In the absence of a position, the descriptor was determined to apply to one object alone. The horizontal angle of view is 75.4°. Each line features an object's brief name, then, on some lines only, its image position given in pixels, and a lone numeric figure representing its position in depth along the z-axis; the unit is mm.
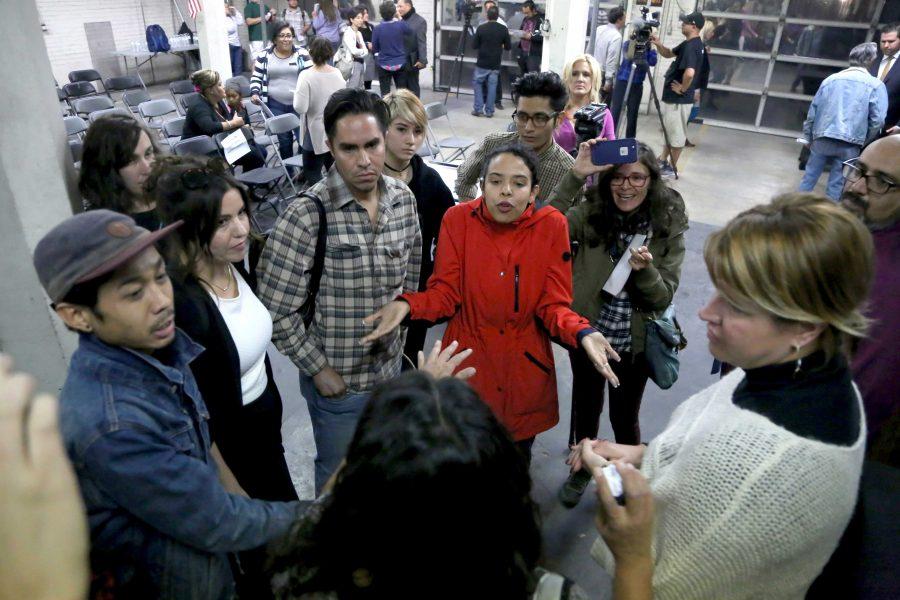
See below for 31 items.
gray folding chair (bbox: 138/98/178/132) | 6680
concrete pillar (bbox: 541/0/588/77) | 7215
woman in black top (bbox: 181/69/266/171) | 5270
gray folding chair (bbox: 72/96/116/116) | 6539
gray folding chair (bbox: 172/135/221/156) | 4871
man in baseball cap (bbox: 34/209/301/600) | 1170
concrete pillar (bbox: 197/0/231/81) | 7945
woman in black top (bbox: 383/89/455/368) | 2838
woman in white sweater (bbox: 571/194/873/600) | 987
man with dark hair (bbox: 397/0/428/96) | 9203
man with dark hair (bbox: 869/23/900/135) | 5914
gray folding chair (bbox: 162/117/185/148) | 5762
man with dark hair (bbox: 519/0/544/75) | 10102
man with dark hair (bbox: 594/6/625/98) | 8422
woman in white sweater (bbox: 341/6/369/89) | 8523
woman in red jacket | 2148
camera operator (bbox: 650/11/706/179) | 6973
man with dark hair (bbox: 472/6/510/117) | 9352
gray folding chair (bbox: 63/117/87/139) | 5340
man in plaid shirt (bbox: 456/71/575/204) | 2938
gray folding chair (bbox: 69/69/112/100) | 8727
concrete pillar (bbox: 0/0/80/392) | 2217
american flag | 8009
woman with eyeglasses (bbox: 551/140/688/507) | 2381
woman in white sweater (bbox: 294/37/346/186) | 5465
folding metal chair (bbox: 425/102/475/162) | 6309
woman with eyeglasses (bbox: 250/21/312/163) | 6754
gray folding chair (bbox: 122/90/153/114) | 7151
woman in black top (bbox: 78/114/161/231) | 2547
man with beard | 1775
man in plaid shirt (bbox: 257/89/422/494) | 1975
